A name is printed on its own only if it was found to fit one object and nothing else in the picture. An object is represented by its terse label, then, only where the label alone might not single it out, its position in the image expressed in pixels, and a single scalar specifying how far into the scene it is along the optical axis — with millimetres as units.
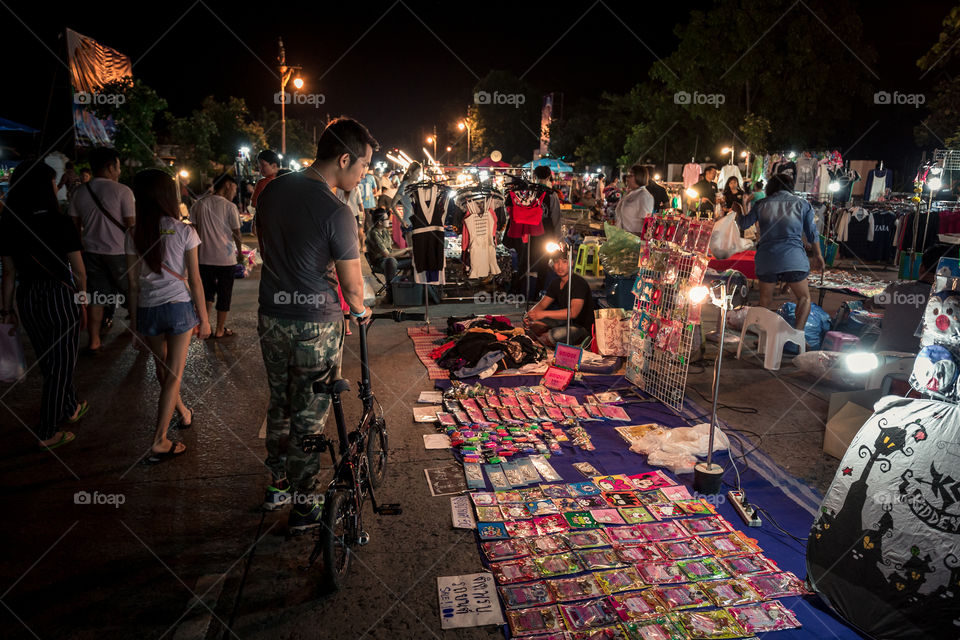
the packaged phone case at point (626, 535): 3484
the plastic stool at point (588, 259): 11857
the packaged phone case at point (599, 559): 3246
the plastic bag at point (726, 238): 8820
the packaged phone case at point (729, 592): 2986
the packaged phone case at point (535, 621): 2771
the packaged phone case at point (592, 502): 3857
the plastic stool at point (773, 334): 6664
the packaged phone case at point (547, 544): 3387
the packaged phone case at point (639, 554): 3314
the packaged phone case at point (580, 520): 3643
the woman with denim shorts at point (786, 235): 6734
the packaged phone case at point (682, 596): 2953
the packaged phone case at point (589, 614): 2816
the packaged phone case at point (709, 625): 2759
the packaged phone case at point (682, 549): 3363
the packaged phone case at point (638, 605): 2883
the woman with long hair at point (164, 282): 3912
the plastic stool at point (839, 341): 6652
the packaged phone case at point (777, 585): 3038
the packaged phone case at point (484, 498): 3879
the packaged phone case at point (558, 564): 3199
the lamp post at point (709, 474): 3965
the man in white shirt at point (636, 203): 9164
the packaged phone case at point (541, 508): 3777
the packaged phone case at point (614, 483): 4090
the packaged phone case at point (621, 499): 3893
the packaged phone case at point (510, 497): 3920
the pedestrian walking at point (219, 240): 6863
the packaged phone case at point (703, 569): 3180
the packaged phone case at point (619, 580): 3078
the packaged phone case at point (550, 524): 3588
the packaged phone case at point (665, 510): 3762
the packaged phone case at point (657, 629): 2742
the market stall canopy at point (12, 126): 18797
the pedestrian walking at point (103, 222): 5729
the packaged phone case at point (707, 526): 3586
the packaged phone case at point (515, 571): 3141
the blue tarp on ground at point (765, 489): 2871
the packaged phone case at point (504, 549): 3324
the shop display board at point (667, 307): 5074
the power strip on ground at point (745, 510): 3662
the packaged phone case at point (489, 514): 3703
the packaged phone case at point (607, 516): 3695
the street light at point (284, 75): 15145
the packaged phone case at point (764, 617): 2807
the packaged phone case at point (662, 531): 3529
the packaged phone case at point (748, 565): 3213
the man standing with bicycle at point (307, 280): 3033
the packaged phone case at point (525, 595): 2953
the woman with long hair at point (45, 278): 4125
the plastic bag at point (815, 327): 7164
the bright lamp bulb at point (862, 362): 5207
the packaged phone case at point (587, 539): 3441
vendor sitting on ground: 7016
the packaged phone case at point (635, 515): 3711
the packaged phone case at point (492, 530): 3512
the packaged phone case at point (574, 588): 3004
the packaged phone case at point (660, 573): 3145
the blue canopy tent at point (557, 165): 28531
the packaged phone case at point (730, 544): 3387
